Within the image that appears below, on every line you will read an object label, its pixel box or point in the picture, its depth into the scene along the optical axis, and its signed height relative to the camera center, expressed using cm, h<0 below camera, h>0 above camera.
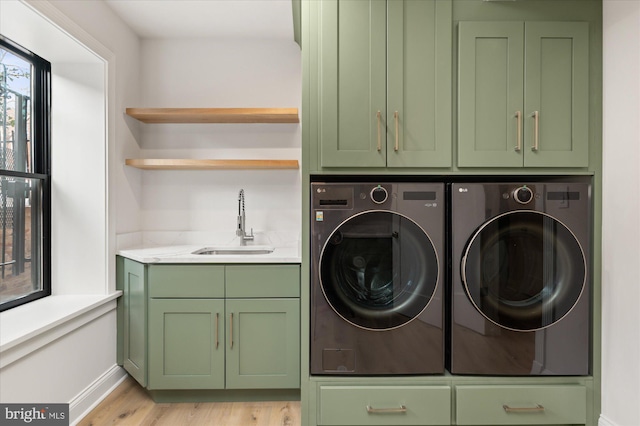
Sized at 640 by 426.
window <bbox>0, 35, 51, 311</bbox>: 188 +18
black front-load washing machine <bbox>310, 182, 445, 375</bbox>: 166 -33
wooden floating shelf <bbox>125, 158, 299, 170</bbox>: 233 +30
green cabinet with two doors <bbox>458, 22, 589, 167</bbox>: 167 +55
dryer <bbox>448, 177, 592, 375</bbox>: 166 -33
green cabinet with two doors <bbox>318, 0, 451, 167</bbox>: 168 +63
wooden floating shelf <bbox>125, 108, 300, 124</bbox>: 233 +63
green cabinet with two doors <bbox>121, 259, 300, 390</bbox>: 197 -66
